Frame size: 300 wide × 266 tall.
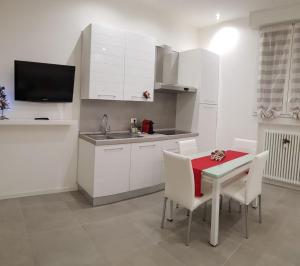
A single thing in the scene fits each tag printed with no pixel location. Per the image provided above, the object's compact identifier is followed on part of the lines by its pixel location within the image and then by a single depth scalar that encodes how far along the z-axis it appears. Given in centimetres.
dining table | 232
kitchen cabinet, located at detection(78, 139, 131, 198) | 313
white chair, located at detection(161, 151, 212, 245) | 232
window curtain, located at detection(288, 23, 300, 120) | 390
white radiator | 397
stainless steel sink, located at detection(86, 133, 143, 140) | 344
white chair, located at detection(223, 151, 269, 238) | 250
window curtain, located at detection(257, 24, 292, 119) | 402
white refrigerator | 433
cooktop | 448
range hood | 437
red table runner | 243
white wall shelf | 294
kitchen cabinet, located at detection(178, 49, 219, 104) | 430
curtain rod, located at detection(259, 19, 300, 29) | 386
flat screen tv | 303
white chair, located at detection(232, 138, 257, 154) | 336
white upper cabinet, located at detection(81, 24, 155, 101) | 327
